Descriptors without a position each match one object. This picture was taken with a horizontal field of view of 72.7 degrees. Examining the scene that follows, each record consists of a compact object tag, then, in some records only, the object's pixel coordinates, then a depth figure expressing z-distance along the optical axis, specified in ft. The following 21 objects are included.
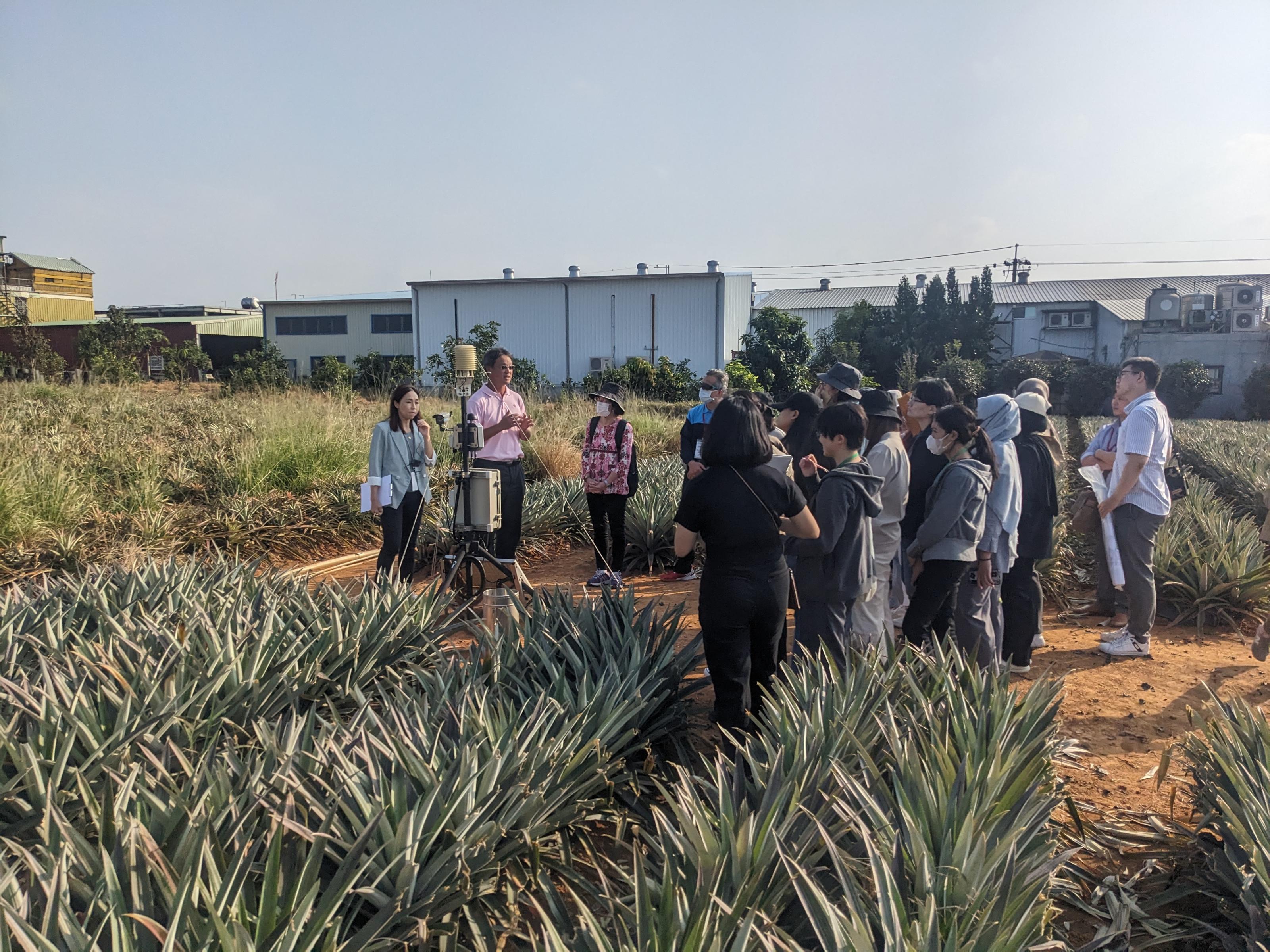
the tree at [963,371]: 112.27
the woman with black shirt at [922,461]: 15.15
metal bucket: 14.15
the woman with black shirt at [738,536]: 11.28
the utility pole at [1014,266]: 194.23
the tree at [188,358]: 109.19
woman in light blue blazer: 19.58
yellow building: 161.17
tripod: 18.33
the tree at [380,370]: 85.05
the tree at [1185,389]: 102.78
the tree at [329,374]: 95.30
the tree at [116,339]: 98.37
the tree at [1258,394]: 99.86
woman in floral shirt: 22.85
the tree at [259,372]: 68.28
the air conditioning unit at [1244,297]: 118.11
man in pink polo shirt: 20.62
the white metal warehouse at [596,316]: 119.24
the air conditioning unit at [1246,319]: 115.75
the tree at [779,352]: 106.42
